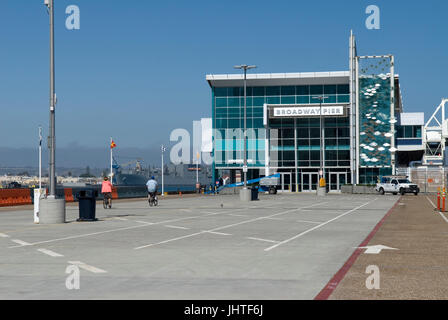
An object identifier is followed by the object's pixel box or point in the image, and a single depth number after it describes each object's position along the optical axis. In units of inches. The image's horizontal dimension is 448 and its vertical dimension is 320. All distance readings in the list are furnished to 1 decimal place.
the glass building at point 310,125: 3213.6
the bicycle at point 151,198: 1453.0
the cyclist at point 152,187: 1437.0
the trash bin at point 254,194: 1810.5
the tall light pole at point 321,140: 3013.0
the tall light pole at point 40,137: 2290.6
